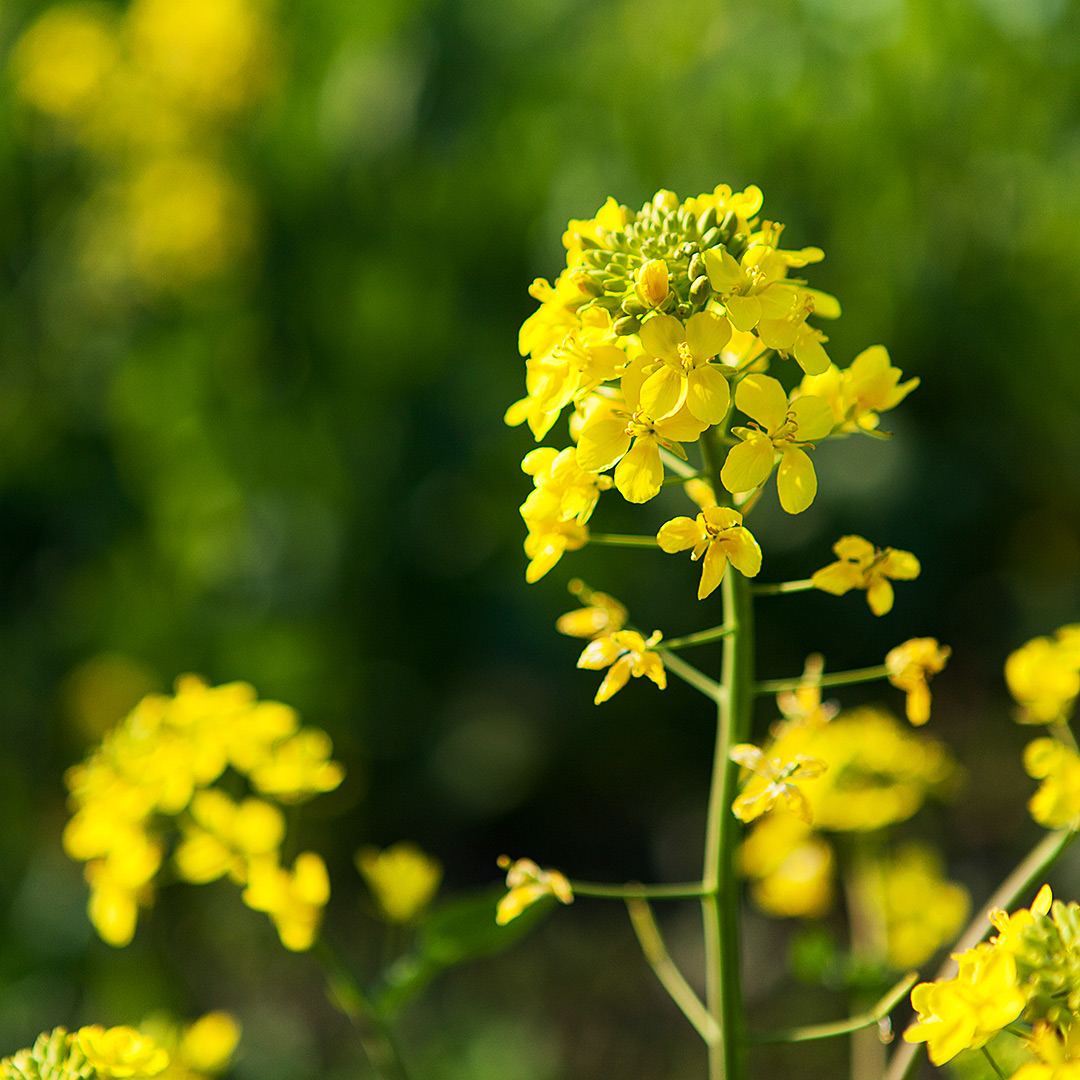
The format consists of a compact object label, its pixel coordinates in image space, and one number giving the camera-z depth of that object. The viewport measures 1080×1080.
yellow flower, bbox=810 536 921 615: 0.61
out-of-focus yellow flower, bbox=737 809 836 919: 0.69
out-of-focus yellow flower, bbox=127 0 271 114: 1.53
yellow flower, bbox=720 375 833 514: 0.59
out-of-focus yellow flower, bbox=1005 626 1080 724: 0.62
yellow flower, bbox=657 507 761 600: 0.59
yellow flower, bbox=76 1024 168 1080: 0.60
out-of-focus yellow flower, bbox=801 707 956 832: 0.69
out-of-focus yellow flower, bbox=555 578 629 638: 0.62
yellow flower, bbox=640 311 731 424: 0.59
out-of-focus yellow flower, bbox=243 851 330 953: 0.63
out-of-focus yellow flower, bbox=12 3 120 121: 1.57
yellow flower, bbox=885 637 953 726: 0.61
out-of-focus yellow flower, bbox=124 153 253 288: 1.48
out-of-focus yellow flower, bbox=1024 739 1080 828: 0.61
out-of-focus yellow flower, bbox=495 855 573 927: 0.61
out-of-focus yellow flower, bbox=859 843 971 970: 0.68
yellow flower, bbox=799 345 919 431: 0.61
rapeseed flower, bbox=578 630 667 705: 0.60
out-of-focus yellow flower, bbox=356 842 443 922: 0.66
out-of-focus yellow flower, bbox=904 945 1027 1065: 0.58
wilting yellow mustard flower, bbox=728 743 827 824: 0.59
